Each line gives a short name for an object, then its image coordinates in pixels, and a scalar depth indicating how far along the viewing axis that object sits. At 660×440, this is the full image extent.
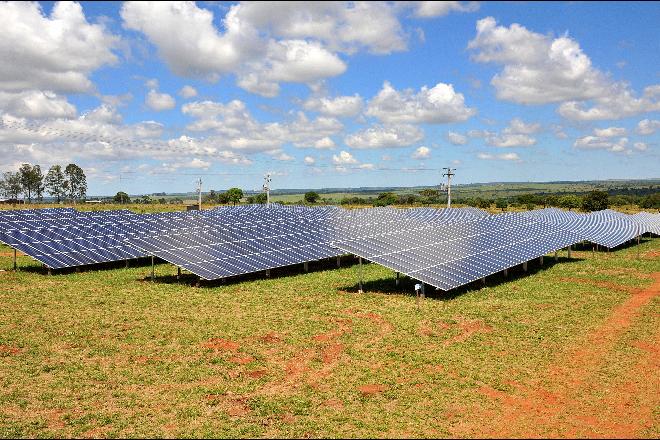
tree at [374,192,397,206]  147.65
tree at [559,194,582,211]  127.12
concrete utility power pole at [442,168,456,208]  87.56
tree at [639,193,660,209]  125.62
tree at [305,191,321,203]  165.88
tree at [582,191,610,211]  108.81
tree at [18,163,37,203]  136.12
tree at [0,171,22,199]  144.77
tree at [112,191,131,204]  166.12
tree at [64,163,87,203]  146.38
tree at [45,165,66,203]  142.38
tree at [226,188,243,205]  144.38
